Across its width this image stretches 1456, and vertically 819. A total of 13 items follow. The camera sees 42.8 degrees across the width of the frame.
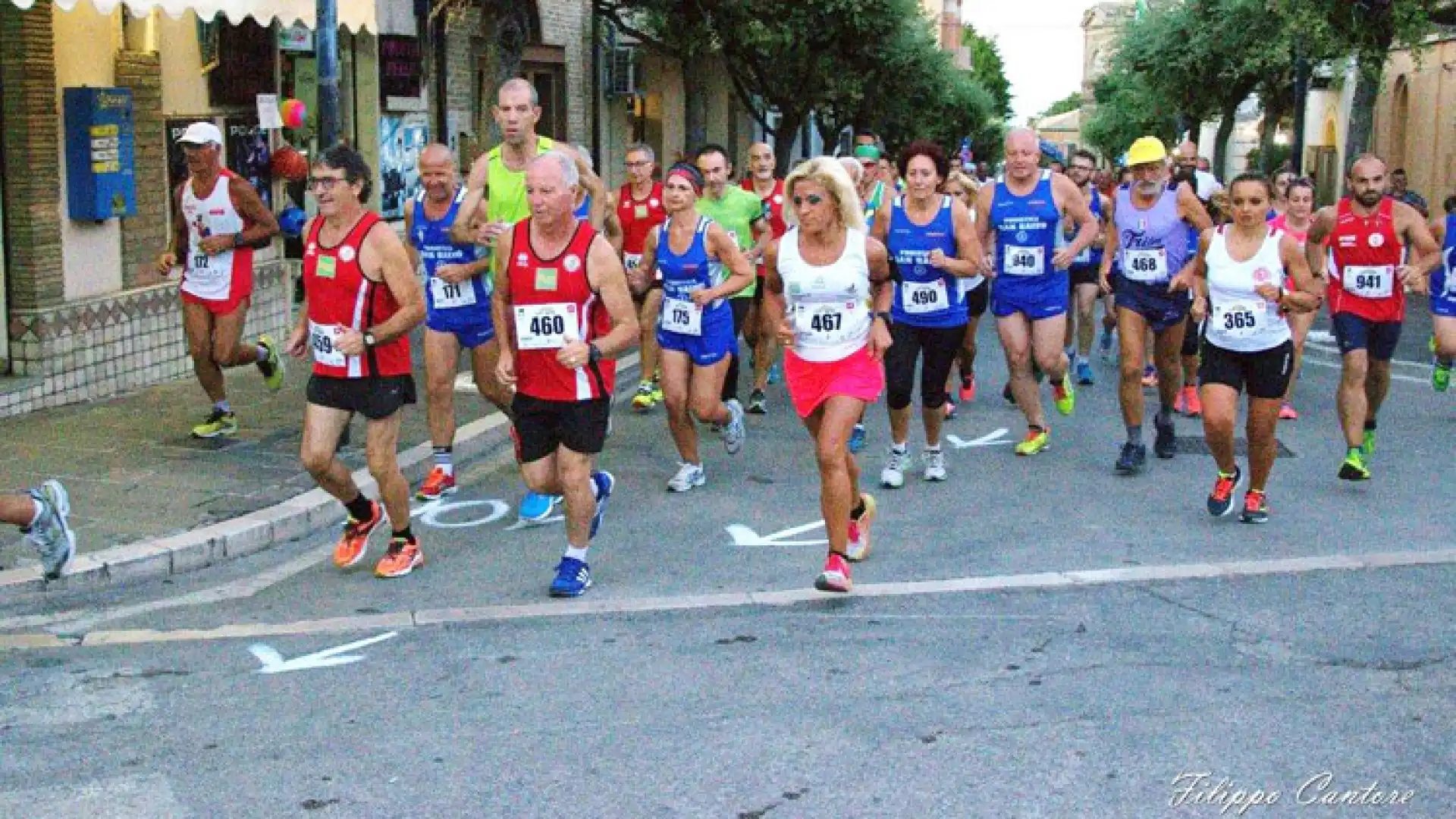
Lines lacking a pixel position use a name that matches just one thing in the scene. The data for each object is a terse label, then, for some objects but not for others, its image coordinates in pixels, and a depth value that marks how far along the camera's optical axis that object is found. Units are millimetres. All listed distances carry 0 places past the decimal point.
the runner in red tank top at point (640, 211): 12547
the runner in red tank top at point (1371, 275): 10695
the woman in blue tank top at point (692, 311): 9922
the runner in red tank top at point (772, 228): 13062
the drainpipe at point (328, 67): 11445
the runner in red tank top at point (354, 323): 7602
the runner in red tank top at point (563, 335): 7301
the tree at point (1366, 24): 20172
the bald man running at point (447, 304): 9680
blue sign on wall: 12039
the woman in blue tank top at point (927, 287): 9891
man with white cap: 10594
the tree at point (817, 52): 26703
